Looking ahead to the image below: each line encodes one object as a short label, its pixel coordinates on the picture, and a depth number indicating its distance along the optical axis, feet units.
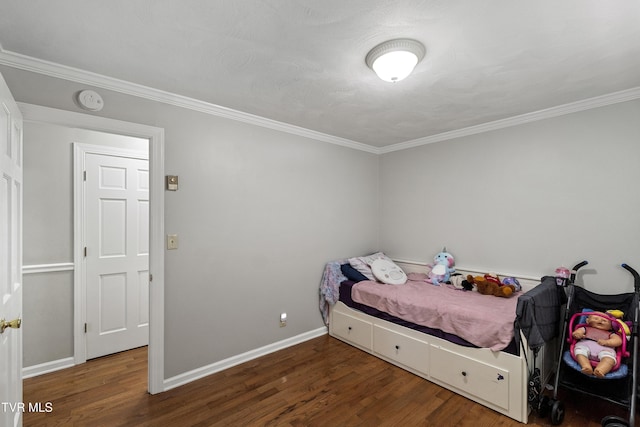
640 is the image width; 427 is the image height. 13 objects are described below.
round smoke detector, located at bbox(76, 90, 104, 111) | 6.67
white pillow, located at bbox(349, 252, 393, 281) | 11.28
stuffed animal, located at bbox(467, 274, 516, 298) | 8.86
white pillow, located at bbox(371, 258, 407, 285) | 10.71
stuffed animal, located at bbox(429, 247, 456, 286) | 10.73
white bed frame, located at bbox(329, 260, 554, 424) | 6.81
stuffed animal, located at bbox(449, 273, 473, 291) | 9.89
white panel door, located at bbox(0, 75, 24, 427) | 4.57
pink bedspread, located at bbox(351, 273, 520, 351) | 7.18
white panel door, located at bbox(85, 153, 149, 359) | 9.55
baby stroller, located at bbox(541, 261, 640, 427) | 6.12
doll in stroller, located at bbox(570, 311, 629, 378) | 6.15
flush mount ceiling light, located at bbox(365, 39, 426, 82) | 5.47
